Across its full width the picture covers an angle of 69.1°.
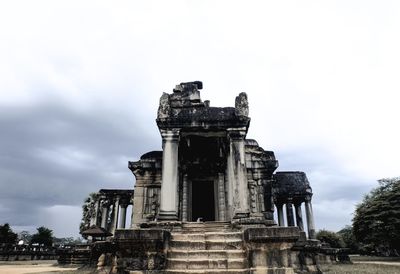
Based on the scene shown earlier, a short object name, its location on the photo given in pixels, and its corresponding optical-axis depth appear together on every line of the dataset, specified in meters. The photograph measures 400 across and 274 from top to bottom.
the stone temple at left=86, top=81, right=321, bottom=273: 6.68
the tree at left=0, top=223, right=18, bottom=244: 47.41
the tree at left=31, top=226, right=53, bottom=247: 62.00
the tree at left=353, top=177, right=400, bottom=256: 23.91
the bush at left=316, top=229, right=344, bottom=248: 49.24
